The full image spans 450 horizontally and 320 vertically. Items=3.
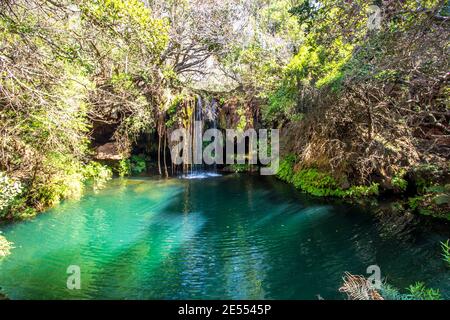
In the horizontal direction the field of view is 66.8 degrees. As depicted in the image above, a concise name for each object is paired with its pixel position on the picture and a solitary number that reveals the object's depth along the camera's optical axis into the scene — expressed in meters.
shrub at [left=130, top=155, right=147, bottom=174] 18.05
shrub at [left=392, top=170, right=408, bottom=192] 10.10
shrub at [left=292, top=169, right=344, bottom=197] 11.80
